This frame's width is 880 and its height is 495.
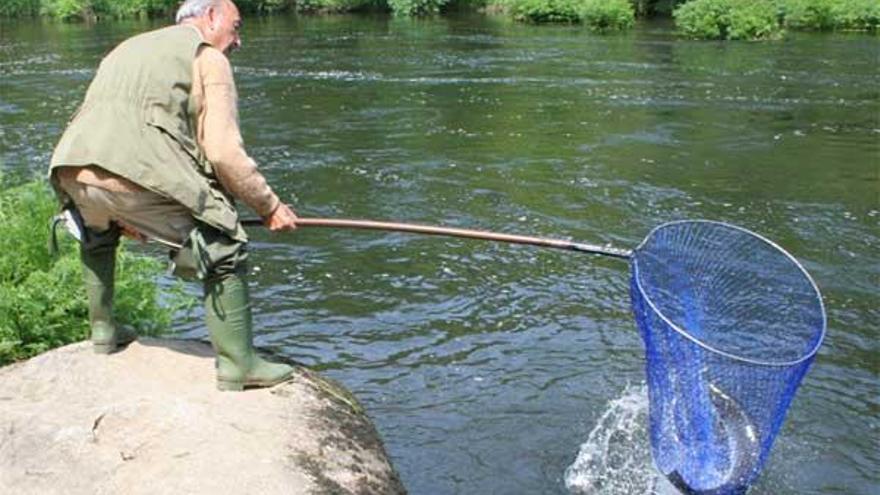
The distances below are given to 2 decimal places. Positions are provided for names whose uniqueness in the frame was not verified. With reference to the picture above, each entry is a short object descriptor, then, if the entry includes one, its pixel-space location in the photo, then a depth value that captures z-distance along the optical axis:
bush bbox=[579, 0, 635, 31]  31.66
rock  4.13
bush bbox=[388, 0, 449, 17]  41.69
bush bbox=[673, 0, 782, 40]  28.17
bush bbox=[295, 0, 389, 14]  44.66
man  4.50
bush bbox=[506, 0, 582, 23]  34.38
